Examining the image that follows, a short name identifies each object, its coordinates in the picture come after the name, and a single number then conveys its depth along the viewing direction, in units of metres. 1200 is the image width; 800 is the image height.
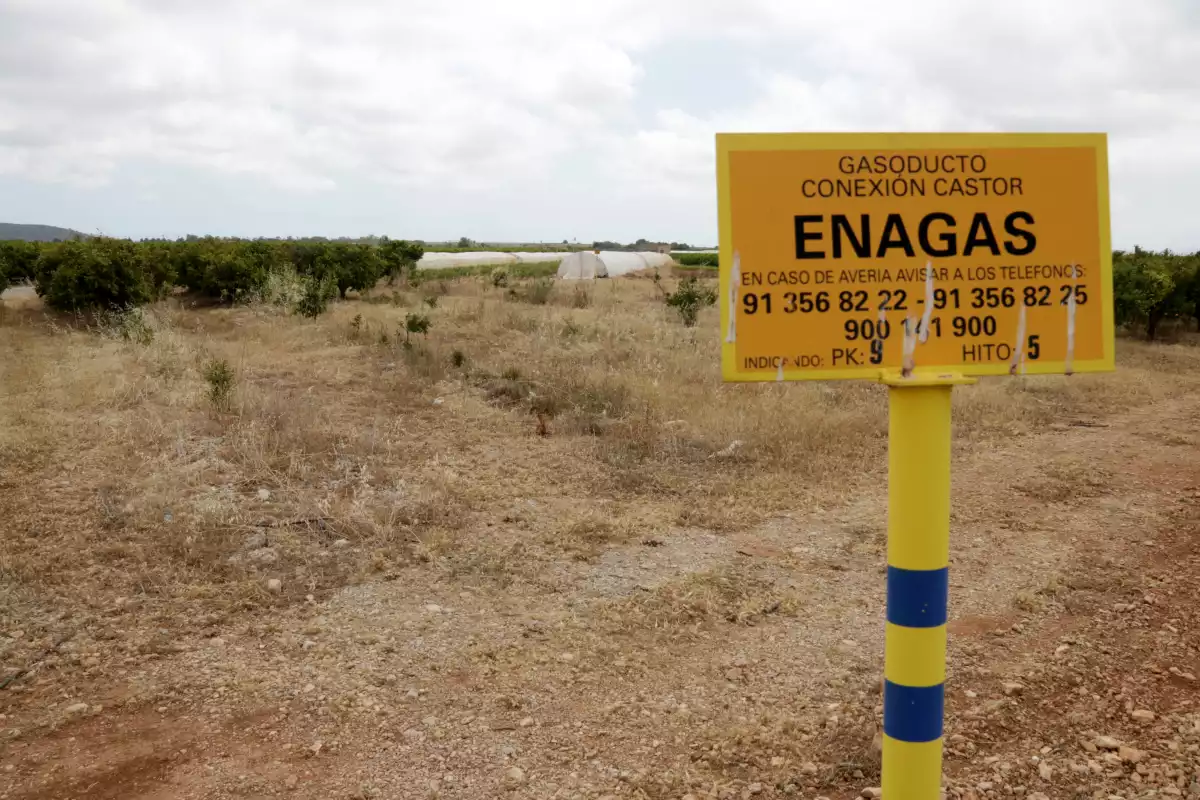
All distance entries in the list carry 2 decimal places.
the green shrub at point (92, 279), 12.96
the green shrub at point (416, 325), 10.65
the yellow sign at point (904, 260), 1.77
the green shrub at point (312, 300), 13.08
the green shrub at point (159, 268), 14.91
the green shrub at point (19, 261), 18.15
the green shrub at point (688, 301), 14.23
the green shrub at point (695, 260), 51.14
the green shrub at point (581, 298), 17.04
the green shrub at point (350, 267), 17.52
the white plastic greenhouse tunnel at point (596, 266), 31.61
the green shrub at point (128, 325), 10.25
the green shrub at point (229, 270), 15.69
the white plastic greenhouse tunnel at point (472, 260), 38.50
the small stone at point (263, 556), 4.47
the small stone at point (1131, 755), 2.78
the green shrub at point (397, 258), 21.73
